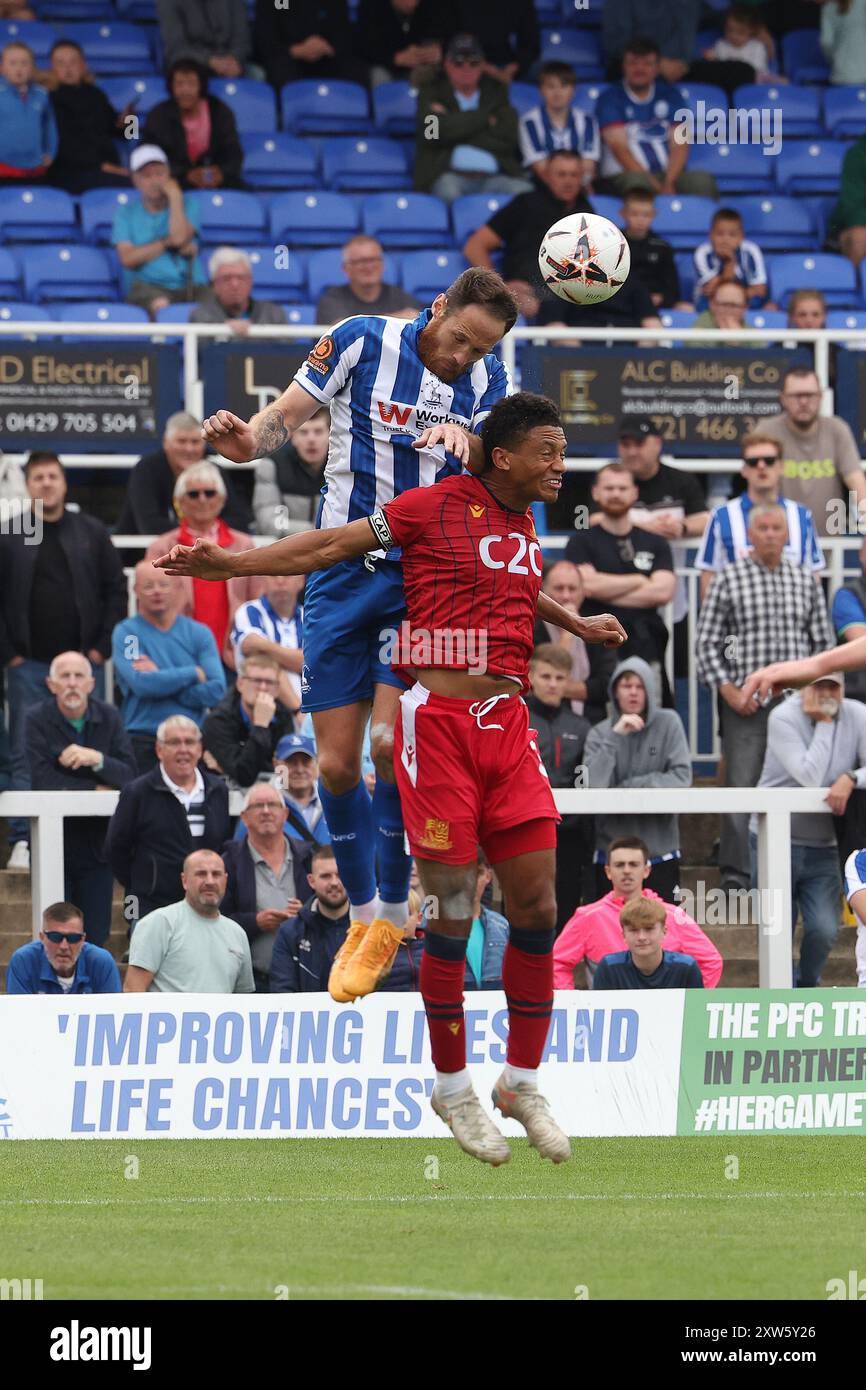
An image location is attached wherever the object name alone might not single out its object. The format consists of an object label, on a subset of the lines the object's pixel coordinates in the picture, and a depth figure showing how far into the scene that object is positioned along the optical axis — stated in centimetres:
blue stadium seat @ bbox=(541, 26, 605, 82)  2112
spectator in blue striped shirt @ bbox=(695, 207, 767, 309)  1777
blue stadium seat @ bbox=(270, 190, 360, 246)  1891
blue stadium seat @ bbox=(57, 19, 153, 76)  2017
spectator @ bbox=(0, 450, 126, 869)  1394
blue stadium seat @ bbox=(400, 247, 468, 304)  1772
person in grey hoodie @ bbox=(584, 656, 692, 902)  1339
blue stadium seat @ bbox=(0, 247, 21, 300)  1780
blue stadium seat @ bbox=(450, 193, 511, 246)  1872
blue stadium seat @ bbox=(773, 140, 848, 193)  2061
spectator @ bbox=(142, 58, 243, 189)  1814
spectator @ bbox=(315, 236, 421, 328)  1578
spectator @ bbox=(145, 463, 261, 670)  1363
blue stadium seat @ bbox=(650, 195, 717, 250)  1900
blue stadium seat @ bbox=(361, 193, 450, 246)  1888
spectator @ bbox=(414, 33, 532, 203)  1867
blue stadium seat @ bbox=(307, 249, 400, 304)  1795
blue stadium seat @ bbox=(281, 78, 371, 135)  2016
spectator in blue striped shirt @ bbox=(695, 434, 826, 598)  1437
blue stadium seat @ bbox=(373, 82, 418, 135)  2023
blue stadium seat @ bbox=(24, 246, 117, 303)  1792
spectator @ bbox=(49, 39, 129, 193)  1853
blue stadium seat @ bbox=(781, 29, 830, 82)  2175
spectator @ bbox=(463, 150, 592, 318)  1702
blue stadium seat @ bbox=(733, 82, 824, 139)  2092
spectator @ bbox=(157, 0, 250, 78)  1941
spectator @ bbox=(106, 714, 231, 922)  1262
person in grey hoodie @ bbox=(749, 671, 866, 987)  1340
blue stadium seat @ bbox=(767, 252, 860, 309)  1894
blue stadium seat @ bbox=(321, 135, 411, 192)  1984
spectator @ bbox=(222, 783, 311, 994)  1258
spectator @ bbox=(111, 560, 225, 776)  1348
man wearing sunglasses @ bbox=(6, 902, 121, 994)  1179
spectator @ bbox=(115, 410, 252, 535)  1448
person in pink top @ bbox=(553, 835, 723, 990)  1227
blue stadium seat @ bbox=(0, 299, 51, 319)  1706
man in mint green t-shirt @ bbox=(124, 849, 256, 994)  1204
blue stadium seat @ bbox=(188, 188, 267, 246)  1859
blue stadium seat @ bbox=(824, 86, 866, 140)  2117
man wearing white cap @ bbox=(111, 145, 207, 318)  1689
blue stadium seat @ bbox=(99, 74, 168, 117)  1944
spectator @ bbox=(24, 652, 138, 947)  1314
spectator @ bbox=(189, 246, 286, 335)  1580
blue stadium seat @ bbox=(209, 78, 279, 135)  1983
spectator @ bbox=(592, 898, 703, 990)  1190
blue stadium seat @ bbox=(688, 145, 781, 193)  2047
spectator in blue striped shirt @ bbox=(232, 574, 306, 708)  1371
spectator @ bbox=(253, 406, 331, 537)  1470
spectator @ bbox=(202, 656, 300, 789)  1332
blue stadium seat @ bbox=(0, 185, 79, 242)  1845
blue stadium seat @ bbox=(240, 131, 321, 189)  1972
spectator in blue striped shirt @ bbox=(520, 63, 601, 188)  1858
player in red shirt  801
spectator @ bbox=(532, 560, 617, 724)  1372
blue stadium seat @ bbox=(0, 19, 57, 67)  2003
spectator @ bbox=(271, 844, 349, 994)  1202
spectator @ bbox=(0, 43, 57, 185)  1770
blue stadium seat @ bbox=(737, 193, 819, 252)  1988
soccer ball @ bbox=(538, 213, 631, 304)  842
